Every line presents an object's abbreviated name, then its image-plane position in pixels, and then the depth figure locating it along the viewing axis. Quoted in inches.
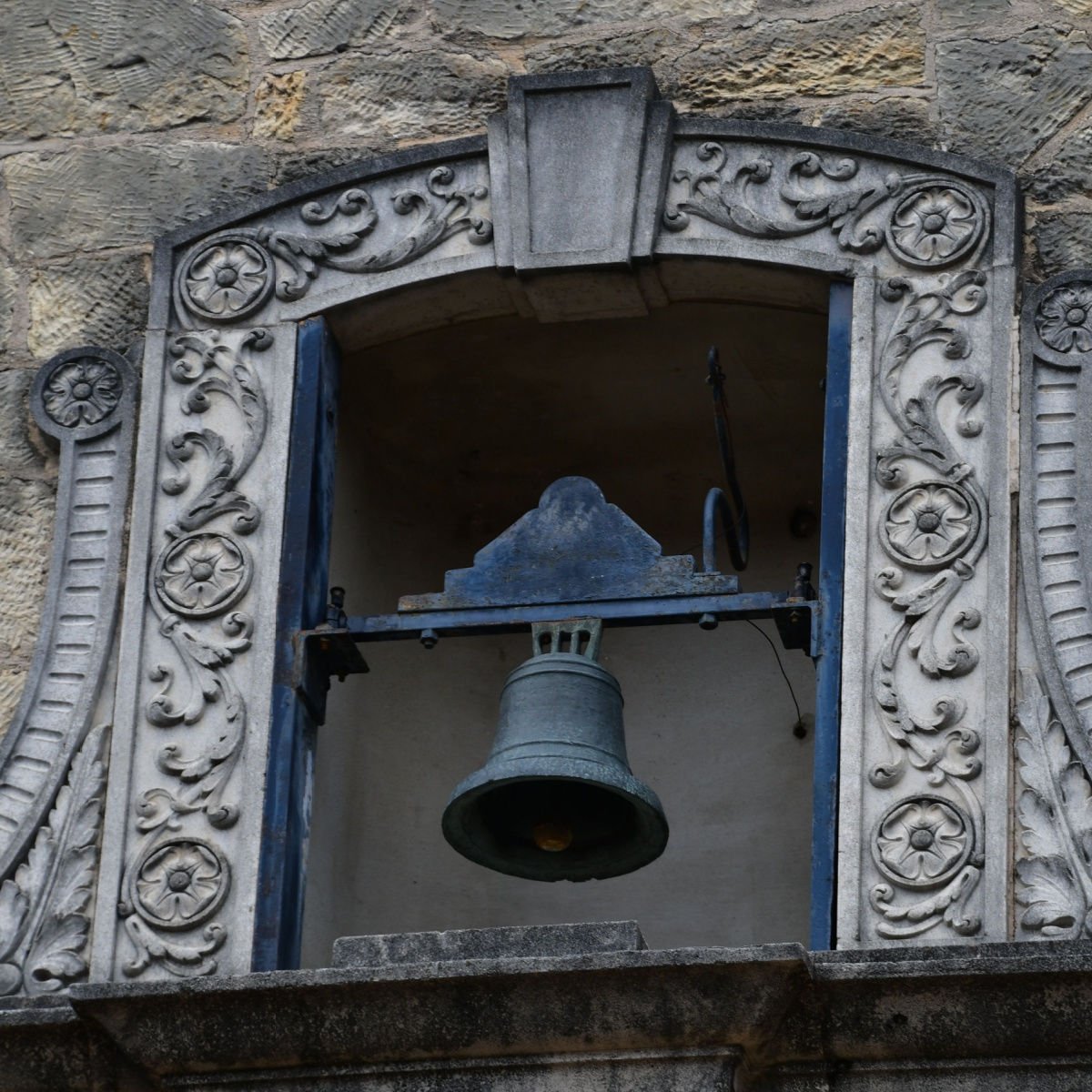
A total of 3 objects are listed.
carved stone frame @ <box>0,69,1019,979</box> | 473.1
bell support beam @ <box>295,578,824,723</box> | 498.9
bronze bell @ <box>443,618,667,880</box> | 490.0
